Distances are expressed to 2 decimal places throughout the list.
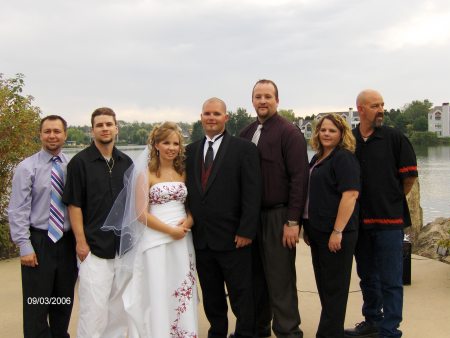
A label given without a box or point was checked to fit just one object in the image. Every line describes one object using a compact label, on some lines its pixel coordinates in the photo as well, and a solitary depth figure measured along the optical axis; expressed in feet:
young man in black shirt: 11.57
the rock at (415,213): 26.85
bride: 11.82
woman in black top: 11.85
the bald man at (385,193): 12.67
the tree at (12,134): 23.35
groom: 12.35
